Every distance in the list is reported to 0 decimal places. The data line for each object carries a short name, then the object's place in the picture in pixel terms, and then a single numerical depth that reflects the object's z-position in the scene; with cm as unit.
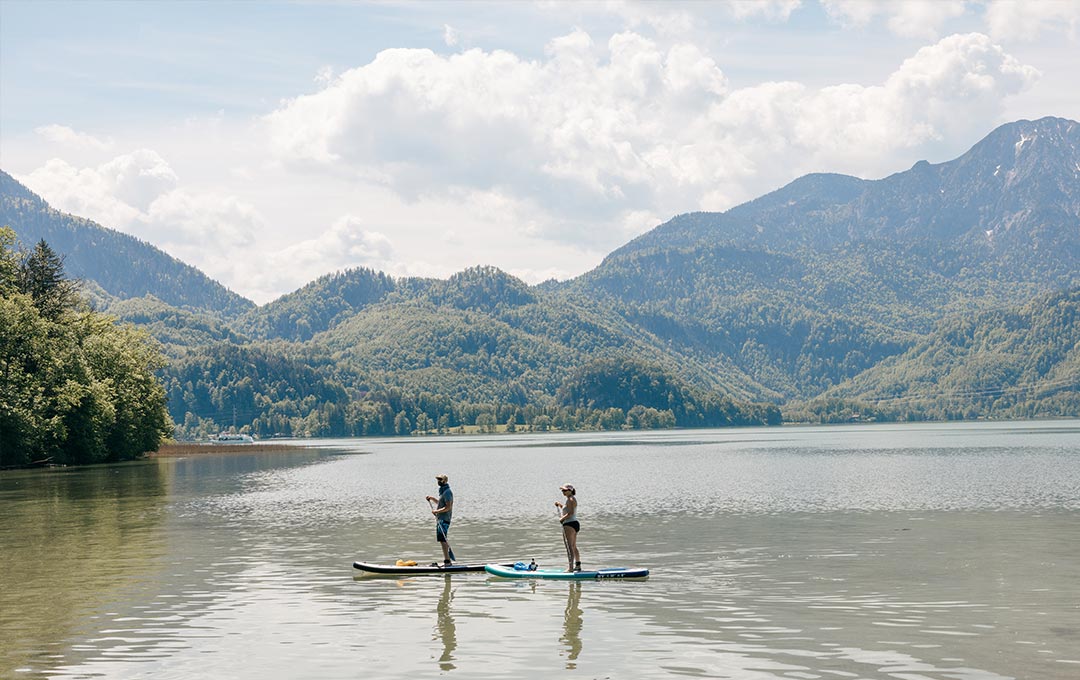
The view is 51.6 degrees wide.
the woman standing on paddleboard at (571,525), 4266
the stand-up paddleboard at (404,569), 4322
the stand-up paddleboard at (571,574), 4084
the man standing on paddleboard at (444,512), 4491
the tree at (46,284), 15612
